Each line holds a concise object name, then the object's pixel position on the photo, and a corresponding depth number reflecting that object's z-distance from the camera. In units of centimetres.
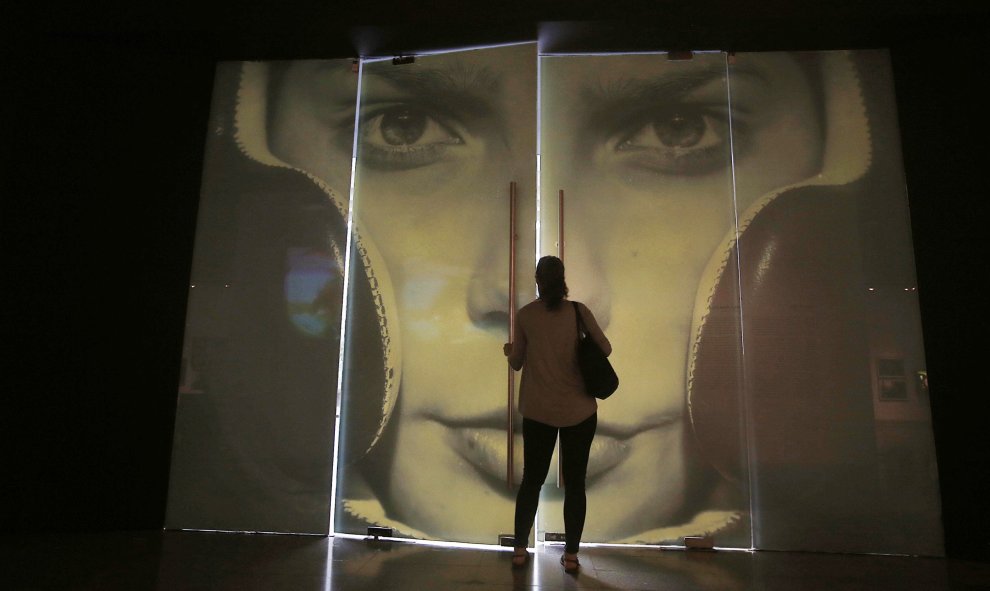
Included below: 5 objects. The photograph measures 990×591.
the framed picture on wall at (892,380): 306
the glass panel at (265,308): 325
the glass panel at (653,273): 309
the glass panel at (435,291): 315
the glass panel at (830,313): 300
